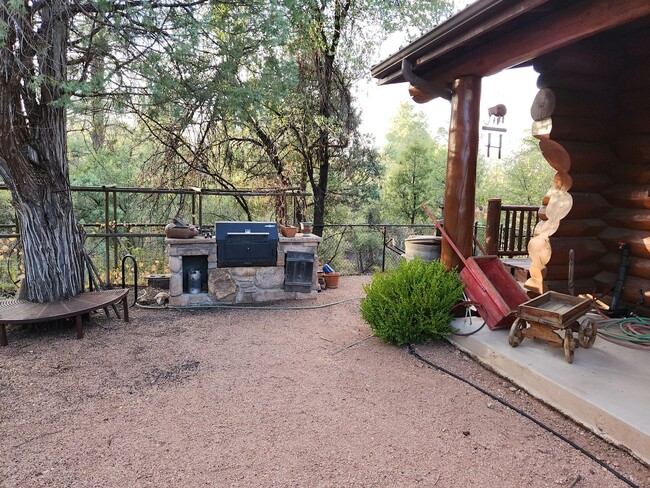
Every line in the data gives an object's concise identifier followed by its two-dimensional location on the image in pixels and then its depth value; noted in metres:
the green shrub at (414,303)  3.29
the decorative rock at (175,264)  4.39
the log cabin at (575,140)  3.50
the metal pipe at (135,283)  4.37
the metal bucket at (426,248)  4.42
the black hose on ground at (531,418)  1.84
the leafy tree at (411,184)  11.77
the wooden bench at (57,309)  3.21
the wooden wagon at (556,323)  2.64
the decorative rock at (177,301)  4.48
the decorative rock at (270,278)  4.74
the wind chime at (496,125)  5.91
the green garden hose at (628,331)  2.96
